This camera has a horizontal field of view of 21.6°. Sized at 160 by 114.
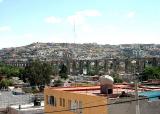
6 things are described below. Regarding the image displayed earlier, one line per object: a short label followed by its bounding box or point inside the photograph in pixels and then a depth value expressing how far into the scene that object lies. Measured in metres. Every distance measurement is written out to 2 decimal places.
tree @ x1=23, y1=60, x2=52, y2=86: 97.00
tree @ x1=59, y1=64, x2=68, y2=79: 143.91
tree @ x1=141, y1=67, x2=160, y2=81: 101.25
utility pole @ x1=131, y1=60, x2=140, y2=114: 19.16
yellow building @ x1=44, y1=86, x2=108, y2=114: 24.38
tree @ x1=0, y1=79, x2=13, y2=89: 94.46
